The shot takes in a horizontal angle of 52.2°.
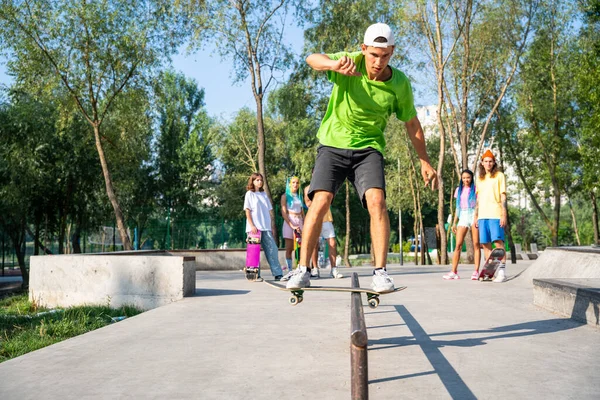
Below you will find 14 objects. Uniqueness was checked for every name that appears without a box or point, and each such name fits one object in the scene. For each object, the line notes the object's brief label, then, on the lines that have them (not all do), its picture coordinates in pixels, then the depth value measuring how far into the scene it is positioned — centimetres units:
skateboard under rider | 406
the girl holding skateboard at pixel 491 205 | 978
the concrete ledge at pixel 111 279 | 827
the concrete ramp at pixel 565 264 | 769
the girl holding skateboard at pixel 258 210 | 1070
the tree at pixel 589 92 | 2709
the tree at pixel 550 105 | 3136
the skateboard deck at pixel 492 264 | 967
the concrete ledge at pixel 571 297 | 511
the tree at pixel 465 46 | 2600
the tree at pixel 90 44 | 2098
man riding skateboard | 477
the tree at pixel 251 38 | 2280
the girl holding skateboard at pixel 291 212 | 1164
